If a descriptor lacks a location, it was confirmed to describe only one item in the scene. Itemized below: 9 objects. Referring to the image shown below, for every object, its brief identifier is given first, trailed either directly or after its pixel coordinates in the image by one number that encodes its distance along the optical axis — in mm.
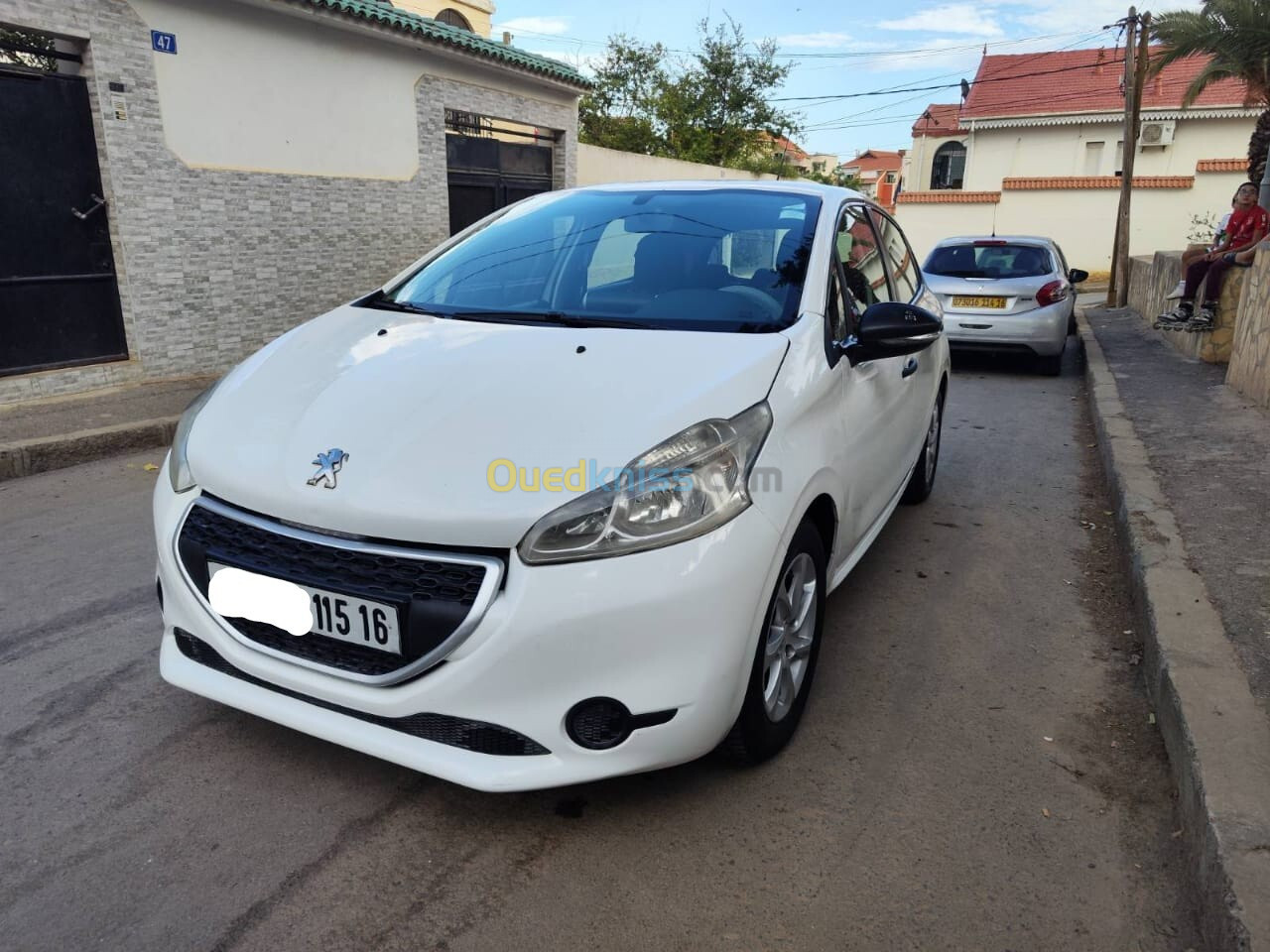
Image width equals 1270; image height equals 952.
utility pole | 18797
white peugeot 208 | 2023
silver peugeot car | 9414
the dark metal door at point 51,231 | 7059
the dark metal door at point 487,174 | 12078
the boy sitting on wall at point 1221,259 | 8891
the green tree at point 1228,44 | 14203
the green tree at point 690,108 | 29328
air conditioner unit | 30641
